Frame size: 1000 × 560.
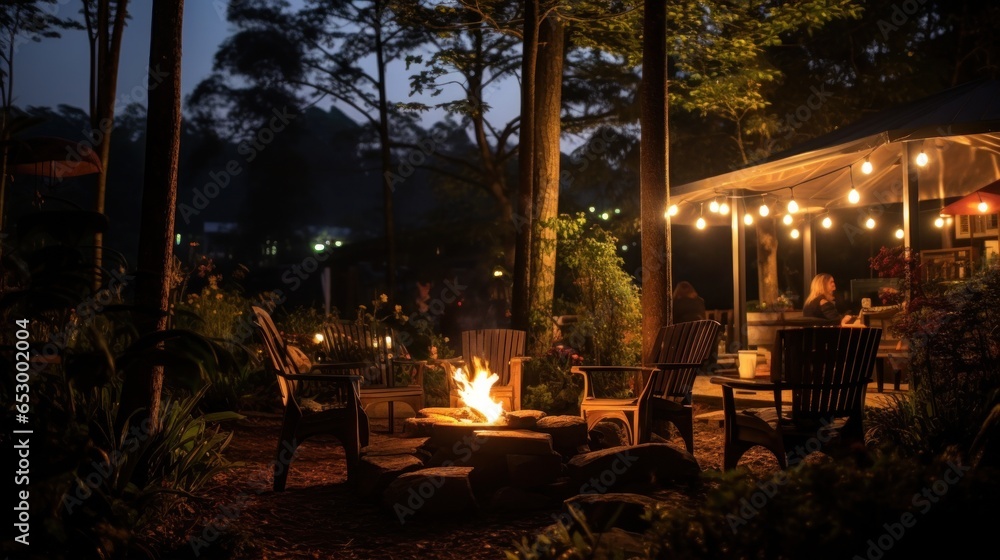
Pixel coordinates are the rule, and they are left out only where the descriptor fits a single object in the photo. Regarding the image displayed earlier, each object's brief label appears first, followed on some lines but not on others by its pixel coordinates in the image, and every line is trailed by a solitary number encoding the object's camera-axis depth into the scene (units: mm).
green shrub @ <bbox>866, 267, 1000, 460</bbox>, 4641
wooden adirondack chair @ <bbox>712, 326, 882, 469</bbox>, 4781
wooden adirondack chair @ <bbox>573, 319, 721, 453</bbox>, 5660
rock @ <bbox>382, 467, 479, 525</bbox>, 4387
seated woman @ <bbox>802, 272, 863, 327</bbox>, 9922
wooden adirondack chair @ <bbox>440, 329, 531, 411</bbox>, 7516
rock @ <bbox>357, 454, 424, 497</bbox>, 4715
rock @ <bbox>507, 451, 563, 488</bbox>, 4812
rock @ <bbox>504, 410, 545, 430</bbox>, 5340
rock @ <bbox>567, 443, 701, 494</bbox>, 4684
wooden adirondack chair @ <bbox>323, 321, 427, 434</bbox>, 6980
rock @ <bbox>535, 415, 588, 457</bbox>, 5355
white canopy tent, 8789
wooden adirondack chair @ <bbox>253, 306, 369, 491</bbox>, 5074
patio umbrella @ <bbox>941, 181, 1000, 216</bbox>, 10320
